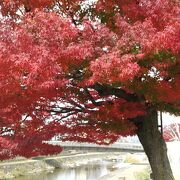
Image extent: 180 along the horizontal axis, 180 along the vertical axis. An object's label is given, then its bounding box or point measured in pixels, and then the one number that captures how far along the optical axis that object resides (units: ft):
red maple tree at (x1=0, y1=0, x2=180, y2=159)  25.93
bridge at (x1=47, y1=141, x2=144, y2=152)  175.22
